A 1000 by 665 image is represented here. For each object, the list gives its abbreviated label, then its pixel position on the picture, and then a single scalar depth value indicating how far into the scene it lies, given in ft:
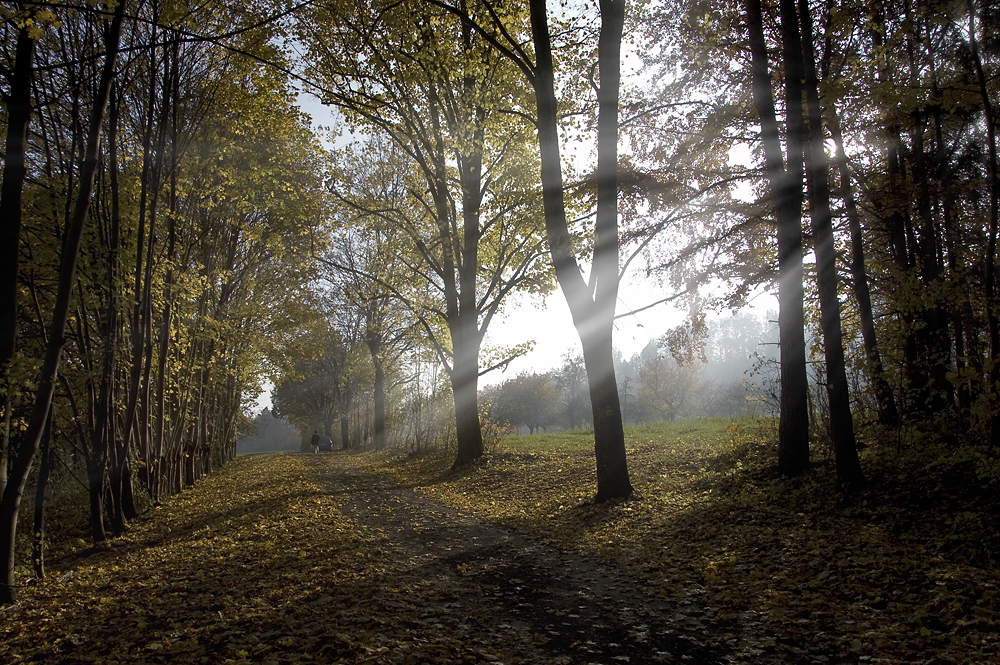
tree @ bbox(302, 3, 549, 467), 35.81
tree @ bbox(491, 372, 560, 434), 208.03
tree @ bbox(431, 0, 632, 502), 25.77
